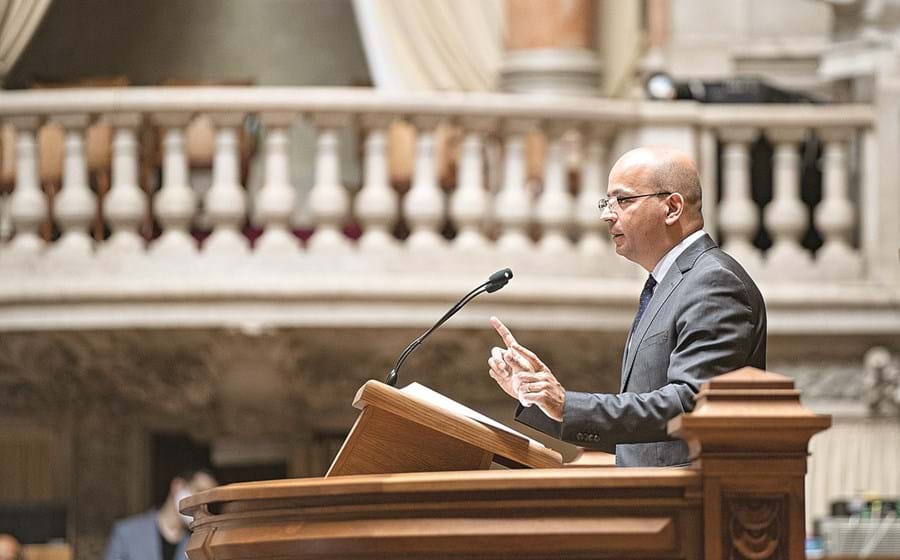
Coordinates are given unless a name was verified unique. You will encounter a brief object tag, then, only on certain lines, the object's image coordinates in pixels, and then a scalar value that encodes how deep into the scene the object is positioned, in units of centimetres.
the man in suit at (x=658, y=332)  663
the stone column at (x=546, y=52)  1808
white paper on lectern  681
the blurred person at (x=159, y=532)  1555
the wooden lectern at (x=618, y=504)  579
